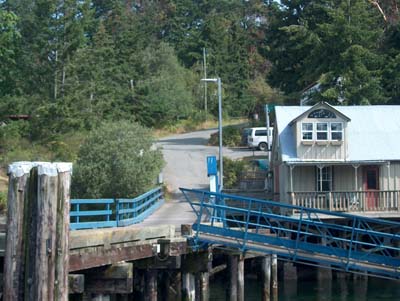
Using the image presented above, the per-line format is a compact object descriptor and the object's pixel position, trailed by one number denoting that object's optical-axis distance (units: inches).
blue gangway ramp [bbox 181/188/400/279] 856.9
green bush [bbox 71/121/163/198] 1509.6
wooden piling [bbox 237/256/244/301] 1018.8
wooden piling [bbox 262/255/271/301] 1043.3
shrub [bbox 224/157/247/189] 1940.2
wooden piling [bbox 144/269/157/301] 796.6
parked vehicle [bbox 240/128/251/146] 2502.2
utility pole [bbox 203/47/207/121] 3331.7
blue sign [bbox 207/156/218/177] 1310.3
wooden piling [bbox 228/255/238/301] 1010.7
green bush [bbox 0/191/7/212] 1548.1
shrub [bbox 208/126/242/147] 2610.7
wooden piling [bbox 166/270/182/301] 902.6
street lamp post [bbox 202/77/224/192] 1457.9
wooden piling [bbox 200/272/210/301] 997.8
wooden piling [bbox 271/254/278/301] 1130.0
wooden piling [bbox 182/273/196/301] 877.8
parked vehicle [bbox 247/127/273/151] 2412.6
